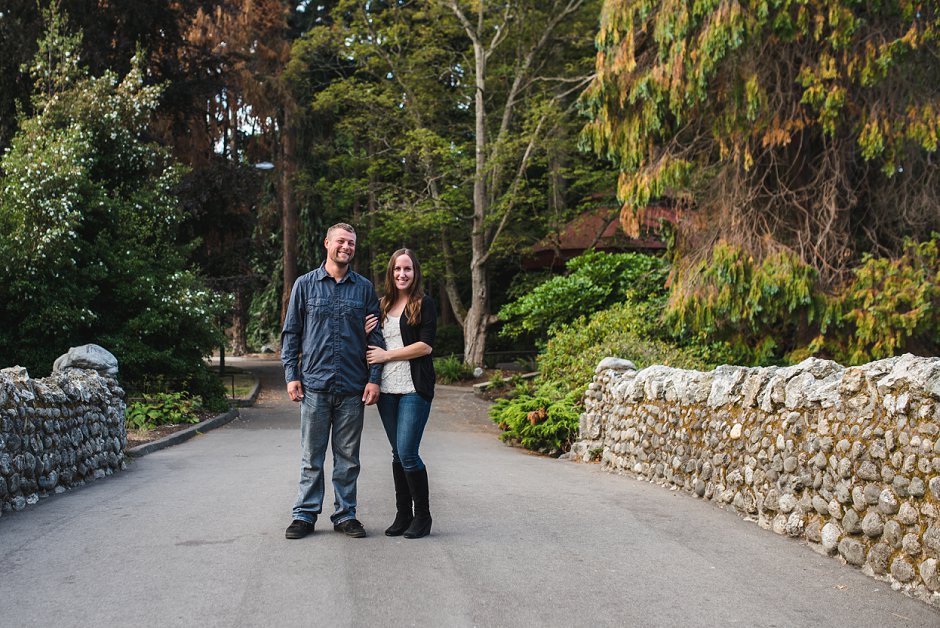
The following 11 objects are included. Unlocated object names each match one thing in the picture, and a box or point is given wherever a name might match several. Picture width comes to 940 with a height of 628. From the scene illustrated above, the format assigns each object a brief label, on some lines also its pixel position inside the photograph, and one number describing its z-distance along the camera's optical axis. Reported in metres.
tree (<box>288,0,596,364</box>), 27.70
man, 6.01
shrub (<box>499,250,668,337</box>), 19.81
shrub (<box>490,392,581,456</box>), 13.59
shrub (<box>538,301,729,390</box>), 15.00
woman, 5.97
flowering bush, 14.82
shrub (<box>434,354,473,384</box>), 27.68
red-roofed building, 27.89
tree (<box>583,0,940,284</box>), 12.19
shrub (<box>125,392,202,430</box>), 14.26
